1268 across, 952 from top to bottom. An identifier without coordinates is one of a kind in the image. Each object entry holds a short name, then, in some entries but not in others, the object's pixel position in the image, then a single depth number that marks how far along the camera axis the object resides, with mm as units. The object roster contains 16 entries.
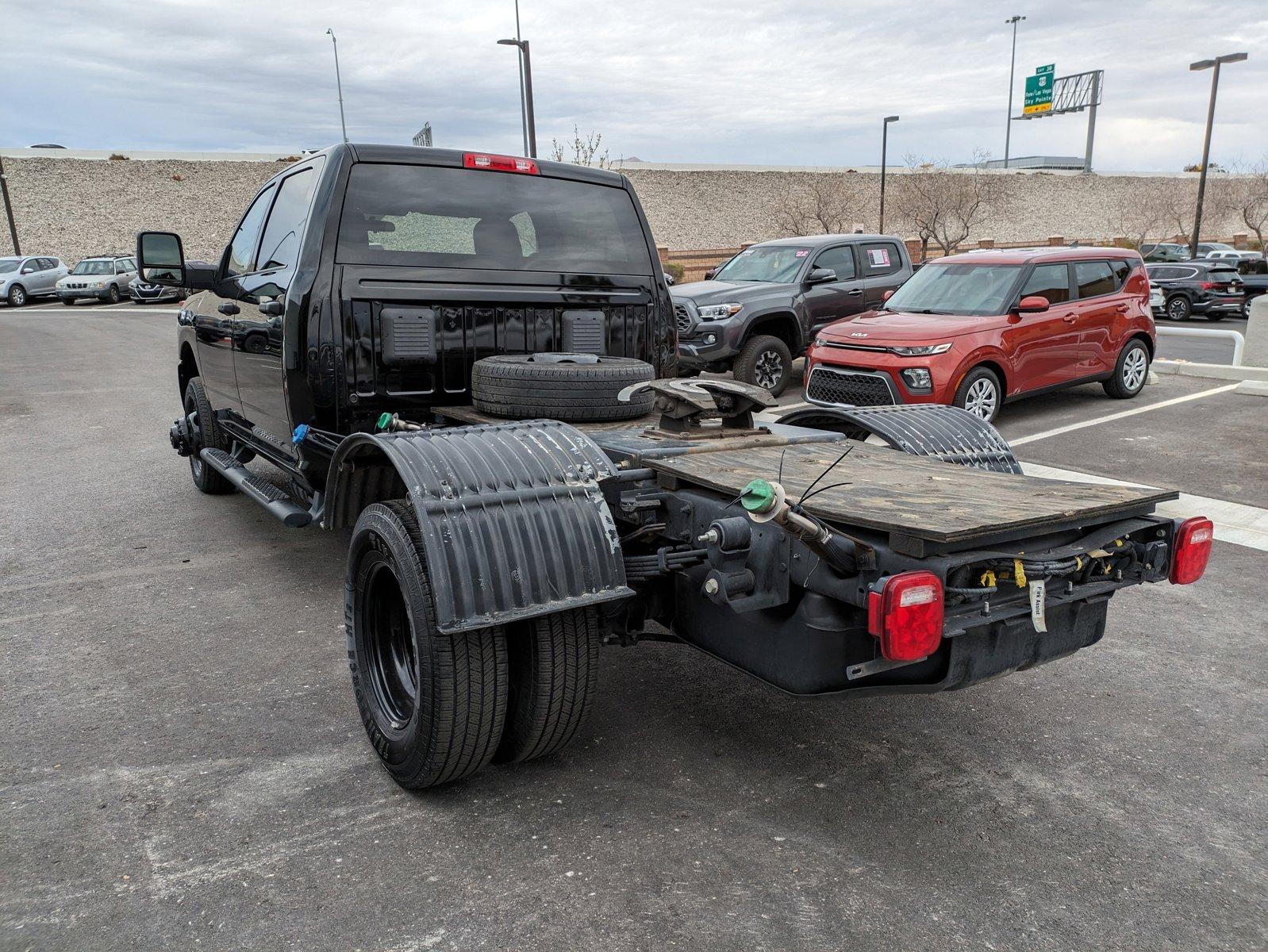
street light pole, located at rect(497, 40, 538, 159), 21859
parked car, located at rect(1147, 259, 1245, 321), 22734
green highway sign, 76812
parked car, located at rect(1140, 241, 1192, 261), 31734
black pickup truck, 2631
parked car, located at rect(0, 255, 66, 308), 31609
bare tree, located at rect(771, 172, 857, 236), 55094
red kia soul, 9172
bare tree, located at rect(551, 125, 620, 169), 37438
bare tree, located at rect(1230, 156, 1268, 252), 51812
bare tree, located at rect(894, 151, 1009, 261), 47562
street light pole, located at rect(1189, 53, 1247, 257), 28688
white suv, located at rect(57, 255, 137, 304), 31812
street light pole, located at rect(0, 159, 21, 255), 41062
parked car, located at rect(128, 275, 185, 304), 30523
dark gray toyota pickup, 11242
